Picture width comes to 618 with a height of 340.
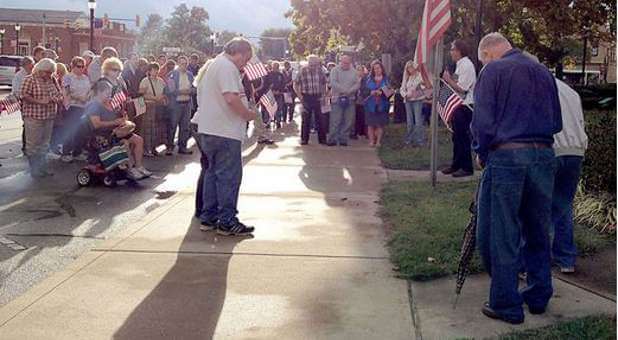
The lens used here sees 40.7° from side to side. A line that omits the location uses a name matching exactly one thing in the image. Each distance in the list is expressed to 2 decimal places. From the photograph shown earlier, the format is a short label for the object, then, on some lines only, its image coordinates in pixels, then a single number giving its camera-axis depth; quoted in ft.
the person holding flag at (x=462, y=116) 36.96
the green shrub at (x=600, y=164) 27.94
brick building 286.87
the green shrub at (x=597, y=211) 25.44
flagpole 34.04
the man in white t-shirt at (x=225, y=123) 24.34
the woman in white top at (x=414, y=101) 49.78
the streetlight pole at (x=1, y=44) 242.95
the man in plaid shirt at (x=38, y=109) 37.58
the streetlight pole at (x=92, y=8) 115.14
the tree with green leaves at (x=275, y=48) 203.62
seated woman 35.17
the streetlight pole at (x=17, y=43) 247.25
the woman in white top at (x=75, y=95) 43.88
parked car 147.02
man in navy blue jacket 16.30
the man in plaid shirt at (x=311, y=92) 53.98
